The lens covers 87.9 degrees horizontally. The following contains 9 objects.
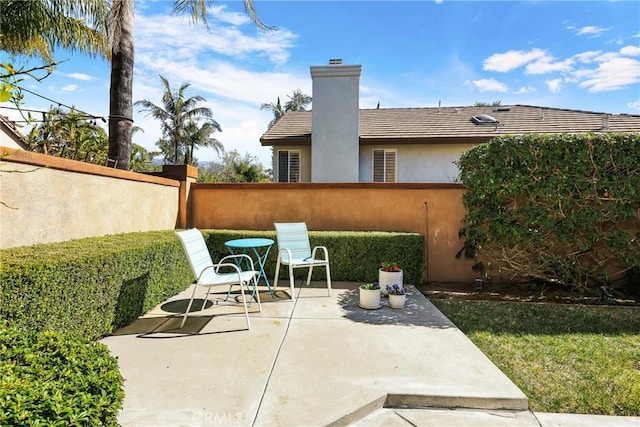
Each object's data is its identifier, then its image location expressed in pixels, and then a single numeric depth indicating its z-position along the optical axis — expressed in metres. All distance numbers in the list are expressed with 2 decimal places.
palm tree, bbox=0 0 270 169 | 6.70
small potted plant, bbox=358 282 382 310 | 4.88
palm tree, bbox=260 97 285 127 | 35.16
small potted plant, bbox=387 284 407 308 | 4.96
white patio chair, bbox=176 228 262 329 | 4.23
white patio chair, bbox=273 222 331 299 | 5.68
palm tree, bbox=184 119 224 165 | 28.44
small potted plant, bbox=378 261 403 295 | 5.31
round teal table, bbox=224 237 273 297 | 5.39
